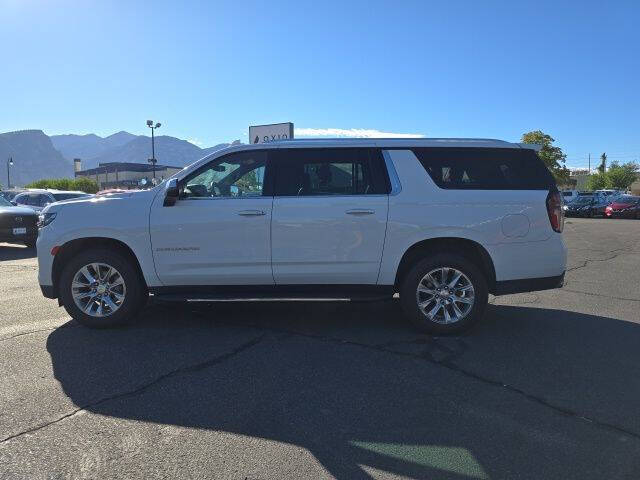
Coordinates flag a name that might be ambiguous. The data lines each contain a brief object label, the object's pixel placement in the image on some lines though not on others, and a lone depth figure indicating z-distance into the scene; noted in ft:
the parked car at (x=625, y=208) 118.42
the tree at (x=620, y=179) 307.78
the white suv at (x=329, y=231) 18.16
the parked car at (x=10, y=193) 72.49
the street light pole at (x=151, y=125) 130.72
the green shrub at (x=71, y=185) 191.01
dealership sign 43.10
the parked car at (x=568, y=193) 164.25
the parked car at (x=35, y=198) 59.67
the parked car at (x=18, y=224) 46.34
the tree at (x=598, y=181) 317.01
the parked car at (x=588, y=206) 125.08
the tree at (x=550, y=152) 181.68
